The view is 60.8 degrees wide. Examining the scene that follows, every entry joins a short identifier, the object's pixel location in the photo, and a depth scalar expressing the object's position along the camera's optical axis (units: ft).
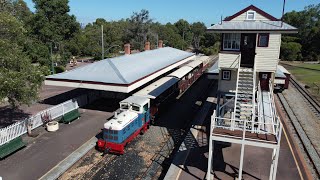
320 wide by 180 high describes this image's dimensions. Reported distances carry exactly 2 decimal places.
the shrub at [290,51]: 276.00
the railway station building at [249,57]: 59.45
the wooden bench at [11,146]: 61.29
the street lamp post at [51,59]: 147.65
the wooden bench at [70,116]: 82.38
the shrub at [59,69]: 169.43
